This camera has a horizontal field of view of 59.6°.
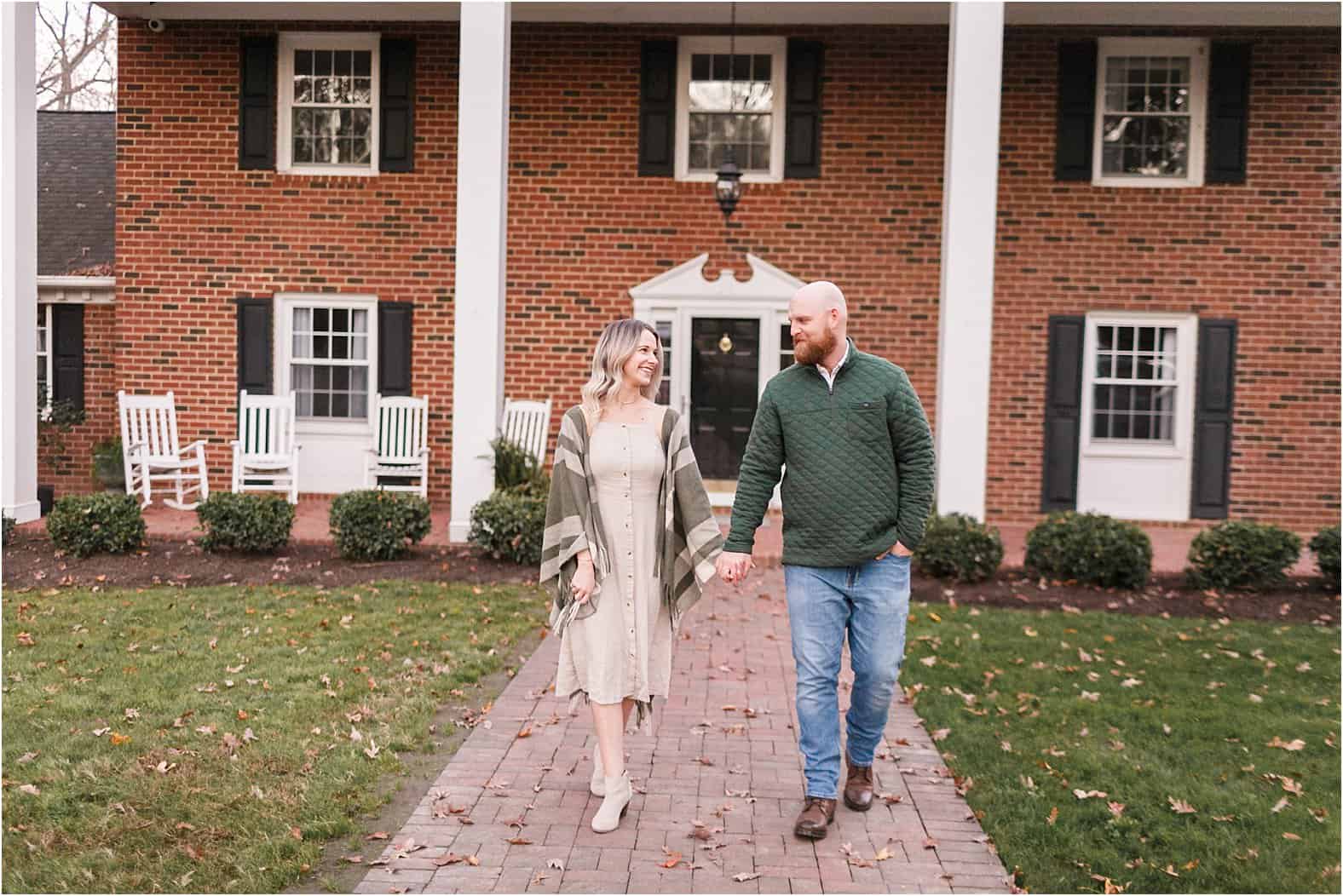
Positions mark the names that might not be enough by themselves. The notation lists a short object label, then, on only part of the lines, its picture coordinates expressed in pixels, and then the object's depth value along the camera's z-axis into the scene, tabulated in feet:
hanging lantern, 38.24
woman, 13.28
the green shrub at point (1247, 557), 28.78
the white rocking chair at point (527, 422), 38.58
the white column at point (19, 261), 33.71
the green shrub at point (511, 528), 30.14
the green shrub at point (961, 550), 29.19
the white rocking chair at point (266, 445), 38.81
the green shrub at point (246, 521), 30.40
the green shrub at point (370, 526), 30.25
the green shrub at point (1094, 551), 28.76
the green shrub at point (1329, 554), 29.14
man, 13.34
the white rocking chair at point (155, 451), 38.40
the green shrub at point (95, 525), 29.96
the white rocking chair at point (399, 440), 39.40
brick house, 40.04
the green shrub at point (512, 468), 33.55
